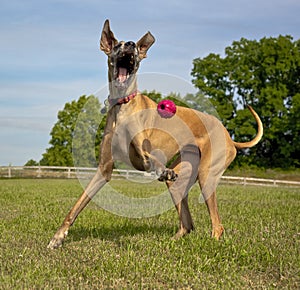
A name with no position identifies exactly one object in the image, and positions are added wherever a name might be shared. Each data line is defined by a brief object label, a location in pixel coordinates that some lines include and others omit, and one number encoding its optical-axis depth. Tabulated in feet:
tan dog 20.10
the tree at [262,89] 149.59
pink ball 21.40
